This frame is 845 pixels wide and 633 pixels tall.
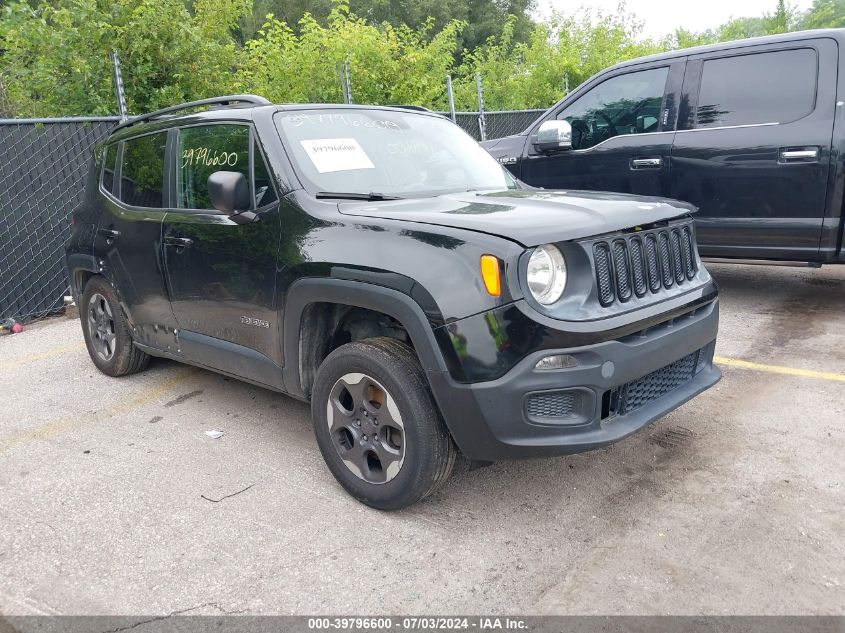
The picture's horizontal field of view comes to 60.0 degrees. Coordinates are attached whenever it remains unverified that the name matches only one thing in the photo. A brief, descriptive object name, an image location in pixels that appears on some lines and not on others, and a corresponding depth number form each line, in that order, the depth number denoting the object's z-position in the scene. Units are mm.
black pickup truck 5395
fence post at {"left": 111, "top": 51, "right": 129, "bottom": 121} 7613
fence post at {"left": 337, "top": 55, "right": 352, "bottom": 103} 9164
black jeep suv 2711
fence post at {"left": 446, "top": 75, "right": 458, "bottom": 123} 10008
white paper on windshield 3590
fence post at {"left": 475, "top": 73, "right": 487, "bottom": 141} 11211
